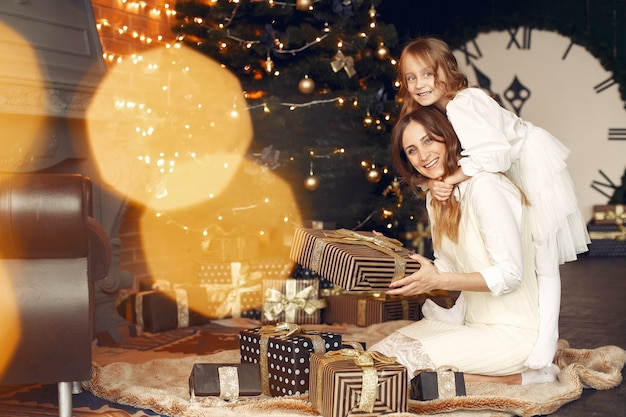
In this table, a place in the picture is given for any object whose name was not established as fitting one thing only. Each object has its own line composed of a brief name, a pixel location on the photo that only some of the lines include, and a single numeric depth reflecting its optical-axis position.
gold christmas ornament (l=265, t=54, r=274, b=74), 4.09
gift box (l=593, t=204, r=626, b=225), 6.49
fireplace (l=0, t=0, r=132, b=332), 3.18
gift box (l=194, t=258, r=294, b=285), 3.99
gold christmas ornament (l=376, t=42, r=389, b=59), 4.32
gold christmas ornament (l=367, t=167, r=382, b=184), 4.16
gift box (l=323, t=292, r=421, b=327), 3.70
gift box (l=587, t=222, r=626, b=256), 6.53
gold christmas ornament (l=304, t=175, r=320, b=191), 3.96
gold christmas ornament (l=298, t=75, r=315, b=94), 4.01
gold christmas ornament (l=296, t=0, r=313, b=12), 4.05
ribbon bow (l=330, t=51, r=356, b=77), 4.07
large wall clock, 6.67
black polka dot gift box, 2.34
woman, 2.32
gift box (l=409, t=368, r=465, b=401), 2.28
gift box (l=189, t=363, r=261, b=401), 2.33
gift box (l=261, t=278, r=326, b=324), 3.81
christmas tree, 4.03
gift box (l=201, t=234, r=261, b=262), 4.04
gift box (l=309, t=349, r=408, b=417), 2.03
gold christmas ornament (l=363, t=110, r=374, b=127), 4.17
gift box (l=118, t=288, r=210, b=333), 3.65
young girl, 2.35
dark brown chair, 2.06
